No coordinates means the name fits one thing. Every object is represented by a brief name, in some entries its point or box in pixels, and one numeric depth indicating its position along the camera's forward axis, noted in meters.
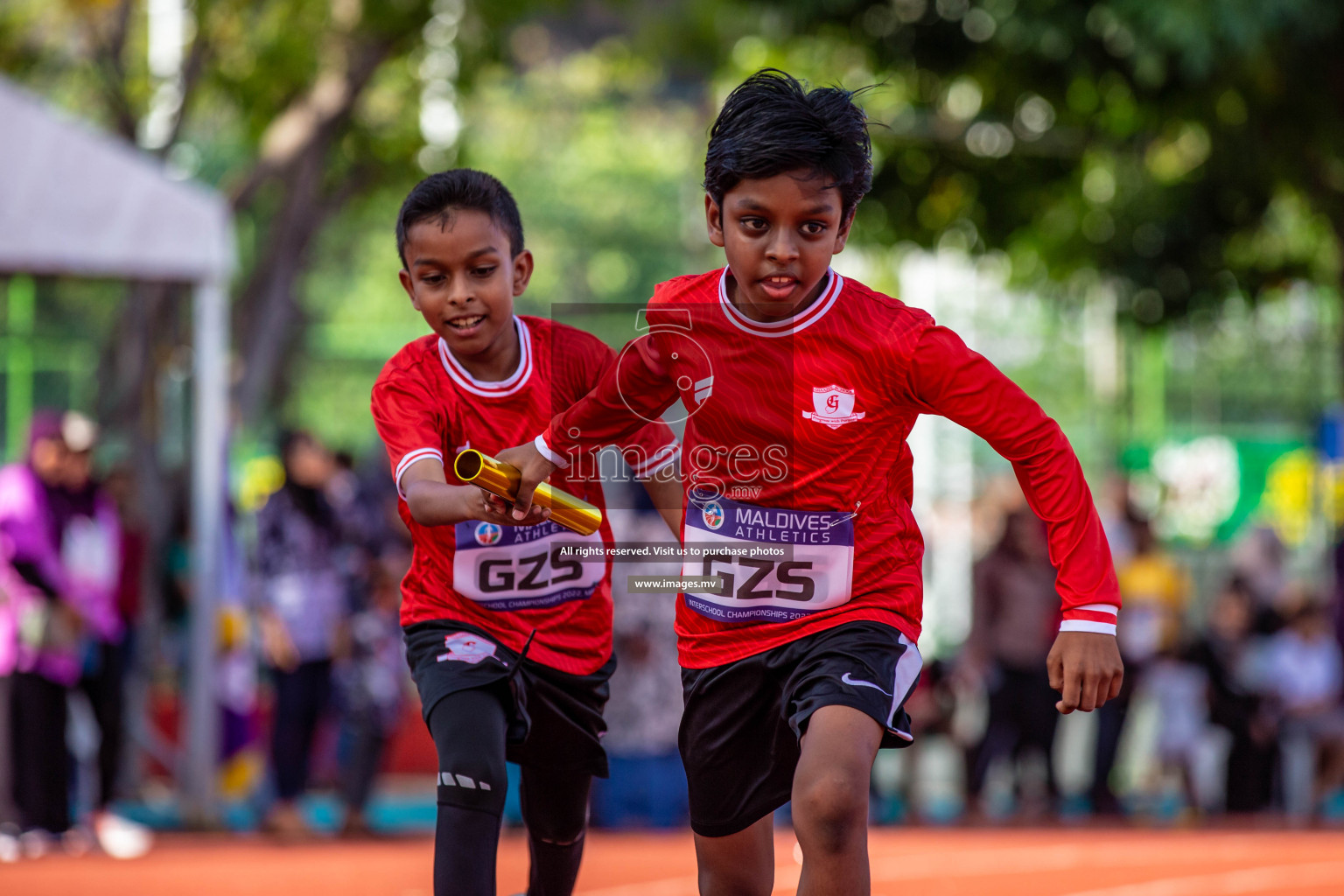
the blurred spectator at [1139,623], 21.36
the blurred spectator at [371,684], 18.03
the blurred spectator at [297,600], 17.87
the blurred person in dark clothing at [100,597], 16.98
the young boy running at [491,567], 7.74
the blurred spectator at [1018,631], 20.95
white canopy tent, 17.17
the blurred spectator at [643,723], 19.00
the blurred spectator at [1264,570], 23.08
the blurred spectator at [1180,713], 21.98
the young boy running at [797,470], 7.13
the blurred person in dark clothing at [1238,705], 22.02
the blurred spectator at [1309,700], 22.14
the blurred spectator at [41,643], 16.53
